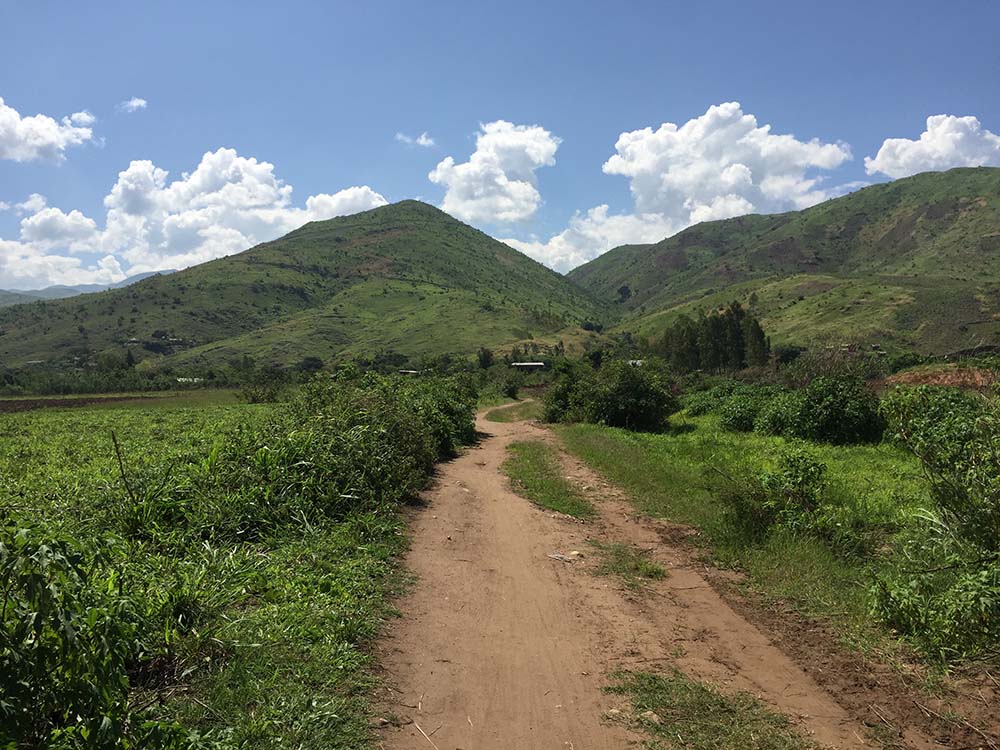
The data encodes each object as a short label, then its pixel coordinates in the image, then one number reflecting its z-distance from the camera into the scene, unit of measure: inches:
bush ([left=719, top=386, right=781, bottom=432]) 936.9
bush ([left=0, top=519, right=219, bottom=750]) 107.3
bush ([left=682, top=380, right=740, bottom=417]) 1181.7
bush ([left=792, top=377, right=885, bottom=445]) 747.4
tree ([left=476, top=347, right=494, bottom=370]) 4154.5
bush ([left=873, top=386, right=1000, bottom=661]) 197.9
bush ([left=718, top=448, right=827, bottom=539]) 370.3
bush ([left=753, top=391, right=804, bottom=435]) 816.7
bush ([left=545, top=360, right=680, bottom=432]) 1100.5
